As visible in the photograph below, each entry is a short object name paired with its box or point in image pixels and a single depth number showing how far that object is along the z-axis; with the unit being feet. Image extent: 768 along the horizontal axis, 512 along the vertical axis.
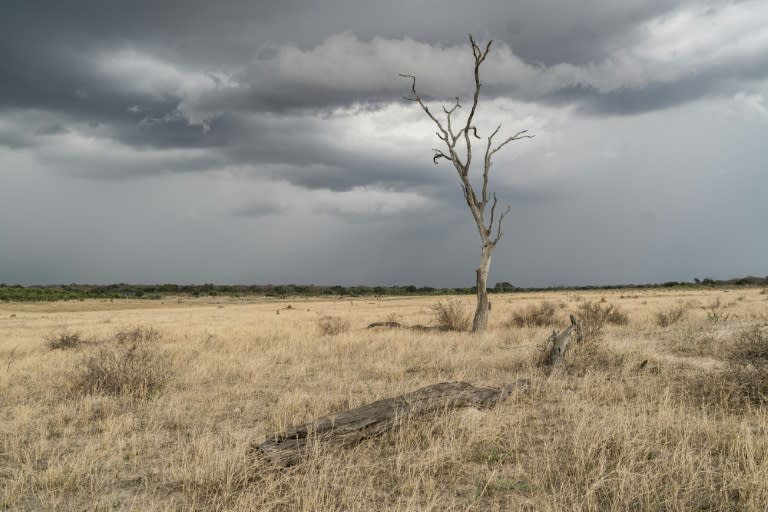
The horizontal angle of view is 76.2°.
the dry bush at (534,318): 69.56
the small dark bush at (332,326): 66.42
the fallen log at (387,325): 69.99
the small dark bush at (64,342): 56.54
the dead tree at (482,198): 59.77
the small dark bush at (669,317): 62.79
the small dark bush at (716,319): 50.45
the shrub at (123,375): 30.07
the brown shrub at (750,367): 24.24
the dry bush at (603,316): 59.62
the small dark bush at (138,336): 58.94
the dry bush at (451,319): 66.13
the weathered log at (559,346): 32.55
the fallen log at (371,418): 17.10
